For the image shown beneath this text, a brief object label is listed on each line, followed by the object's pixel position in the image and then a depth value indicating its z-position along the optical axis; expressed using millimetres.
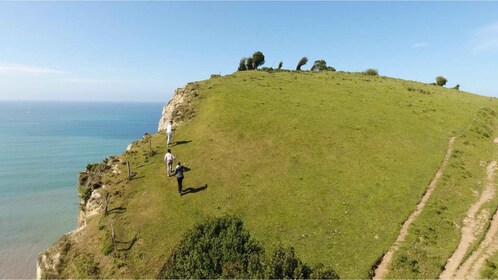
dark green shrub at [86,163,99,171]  37969
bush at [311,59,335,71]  95938
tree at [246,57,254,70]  88812
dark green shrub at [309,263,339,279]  14523
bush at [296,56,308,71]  91938
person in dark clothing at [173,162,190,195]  29000
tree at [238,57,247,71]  89206
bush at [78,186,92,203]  34000
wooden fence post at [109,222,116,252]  24536
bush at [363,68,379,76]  91500
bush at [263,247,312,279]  14508
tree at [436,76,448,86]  91562
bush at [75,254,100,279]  23328
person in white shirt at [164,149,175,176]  32719
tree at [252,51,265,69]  87875
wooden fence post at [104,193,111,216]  28384
